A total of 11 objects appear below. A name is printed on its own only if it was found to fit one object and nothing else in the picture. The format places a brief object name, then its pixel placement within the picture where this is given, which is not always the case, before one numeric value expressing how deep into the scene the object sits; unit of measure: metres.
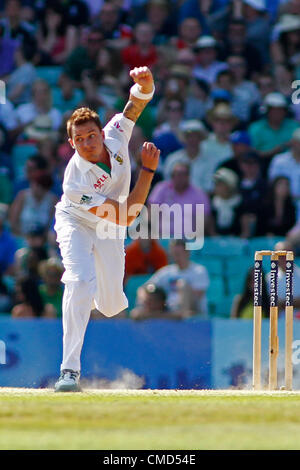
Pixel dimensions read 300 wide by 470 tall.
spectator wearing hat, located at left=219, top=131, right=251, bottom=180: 12.13
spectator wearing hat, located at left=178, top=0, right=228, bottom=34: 13.80
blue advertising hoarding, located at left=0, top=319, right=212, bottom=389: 10.06
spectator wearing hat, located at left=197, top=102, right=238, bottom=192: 12.41
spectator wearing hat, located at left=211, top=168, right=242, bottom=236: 11.81
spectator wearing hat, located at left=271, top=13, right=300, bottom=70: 13.34
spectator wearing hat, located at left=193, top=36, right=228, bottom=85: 13.49
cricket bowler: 7.45
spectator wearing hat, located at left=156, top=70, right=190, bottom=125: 13.22
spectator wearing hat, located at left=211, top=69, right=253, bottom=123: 12.98
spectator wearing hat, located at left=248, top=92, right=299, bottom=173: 12.53
